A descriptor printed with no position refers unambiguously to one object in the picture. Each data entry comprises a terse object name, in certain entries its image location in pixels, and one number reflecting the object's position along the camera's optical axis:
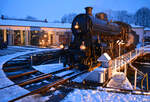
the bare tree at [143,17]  70.38
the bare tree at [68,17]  88.70
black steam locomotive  8.70
